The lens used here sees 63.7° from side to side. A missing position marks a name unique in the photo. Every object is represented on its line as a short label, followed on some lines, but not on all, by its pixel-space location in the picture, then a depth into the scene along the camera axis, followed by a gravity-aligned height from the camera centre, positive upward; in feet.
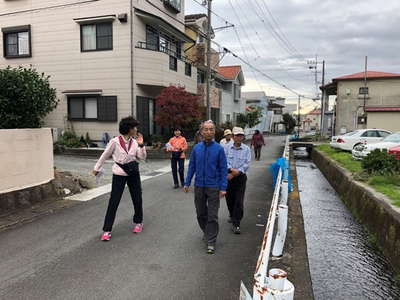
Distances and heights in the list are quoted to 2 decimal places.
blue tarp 25.45 -3.64
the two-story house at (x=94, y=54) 52.95 +11.97
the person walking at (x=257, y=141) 55.95 -2.70
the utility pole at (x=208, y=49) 58.75 +14.09
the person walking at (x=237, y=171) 17.34 -2.45
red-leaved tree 51.01 +2.64
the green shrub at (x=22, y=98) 21.77 +1.72
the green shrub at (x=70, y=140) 53.88 -2.93
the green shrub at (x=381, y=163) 30.01 -3.42
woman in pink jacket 16.34 -1.92
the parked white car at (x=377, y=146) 44.13 -2.52
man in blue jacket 14.97 -2.40
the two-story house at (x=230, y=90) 105.46 +12.54
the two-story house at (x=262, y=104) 197.57 +13.61
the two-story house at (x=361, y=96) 103.76 +10.36
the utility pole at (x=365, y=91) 105.91 +11.87
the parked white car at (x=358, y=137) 60.59 -1.98
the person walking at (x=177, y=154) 29.96 -2.75
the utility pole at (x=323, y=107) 127.75 +7.73
